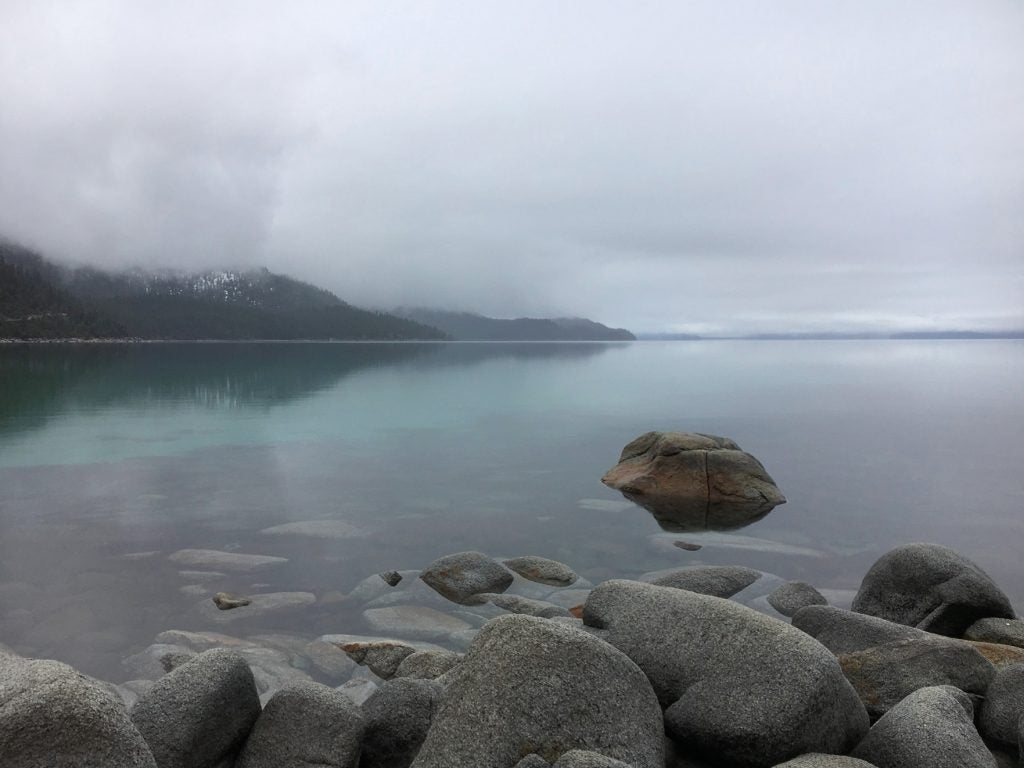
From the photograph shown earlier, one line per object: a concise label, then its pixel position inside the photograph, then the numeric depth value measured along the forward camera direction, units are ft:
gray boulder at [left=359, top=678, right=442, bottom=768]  23.20
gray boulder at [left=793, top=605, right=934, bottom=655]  30.91
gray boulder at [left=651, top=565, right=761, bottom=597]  45.03
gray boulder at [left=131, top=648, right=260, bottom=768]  21.58
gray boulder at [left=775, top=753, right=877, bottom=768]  18.66
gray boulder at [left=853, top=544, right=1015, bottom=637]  36.52
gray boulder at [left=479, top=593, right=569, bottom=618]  39.59
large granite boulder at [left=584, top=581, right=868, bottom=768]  20.81
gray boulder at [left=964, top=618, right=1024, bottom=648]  34.17
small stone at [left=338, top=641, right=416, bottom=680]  34.09
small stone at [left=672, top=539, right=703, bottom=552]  59.72
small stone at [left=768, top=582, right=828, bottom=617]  42.47
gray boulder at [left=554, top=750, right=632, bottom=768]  16.65
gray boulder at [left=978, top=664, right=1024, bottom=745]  23.39
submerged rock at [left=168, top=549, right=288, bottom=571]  51.57
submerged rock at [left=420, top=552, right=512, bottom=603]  46.29
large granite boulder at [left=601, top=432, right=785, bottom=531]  75.25
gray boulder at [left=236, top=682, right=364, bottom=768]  22.18
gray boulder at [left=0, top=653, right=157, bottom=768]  15.65
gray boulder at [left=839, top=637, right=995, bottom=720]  25.72
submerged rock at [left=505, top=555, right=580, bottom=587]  49.37
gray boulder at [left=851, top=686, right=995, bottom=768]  19.74
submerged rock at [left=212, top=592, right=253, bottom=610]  42.52
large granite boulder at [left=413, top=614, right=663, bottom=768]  19.04
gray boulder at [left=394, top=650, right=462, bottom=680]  31.19
